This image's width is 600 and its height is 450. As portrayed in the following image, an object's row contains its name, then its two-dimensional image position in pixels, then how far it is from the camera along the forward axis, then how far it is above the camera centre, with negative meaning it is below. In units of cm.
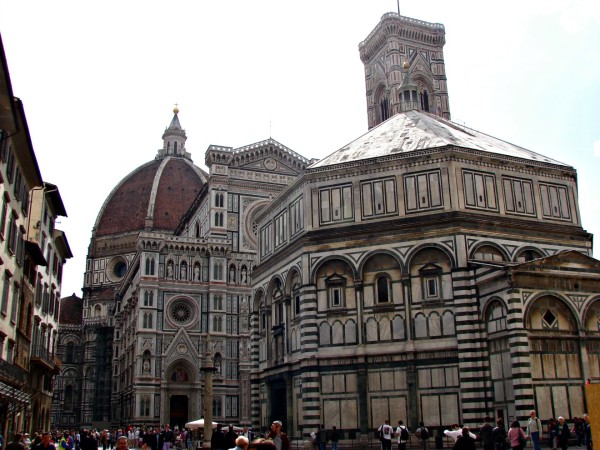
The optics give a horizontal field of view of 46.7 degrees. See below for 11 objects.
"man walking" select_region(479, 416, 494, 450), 1788 -93
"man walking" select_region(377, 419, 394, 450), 2342 -110
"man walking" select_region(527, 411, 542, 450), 1942 -78
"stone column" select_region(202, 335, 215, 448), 2530 -7
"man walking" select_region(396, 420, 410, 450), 2323 -117
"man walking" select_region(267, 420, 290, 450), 1402 -69
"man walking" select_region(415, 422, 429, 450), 2472 -121
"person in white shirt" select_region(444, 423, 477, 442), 1908 -89
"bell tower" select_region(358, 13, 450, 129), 6688 +3229
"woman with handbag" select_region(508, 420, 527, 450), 1750 -98
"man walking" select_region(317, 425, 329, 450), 2622 -128
